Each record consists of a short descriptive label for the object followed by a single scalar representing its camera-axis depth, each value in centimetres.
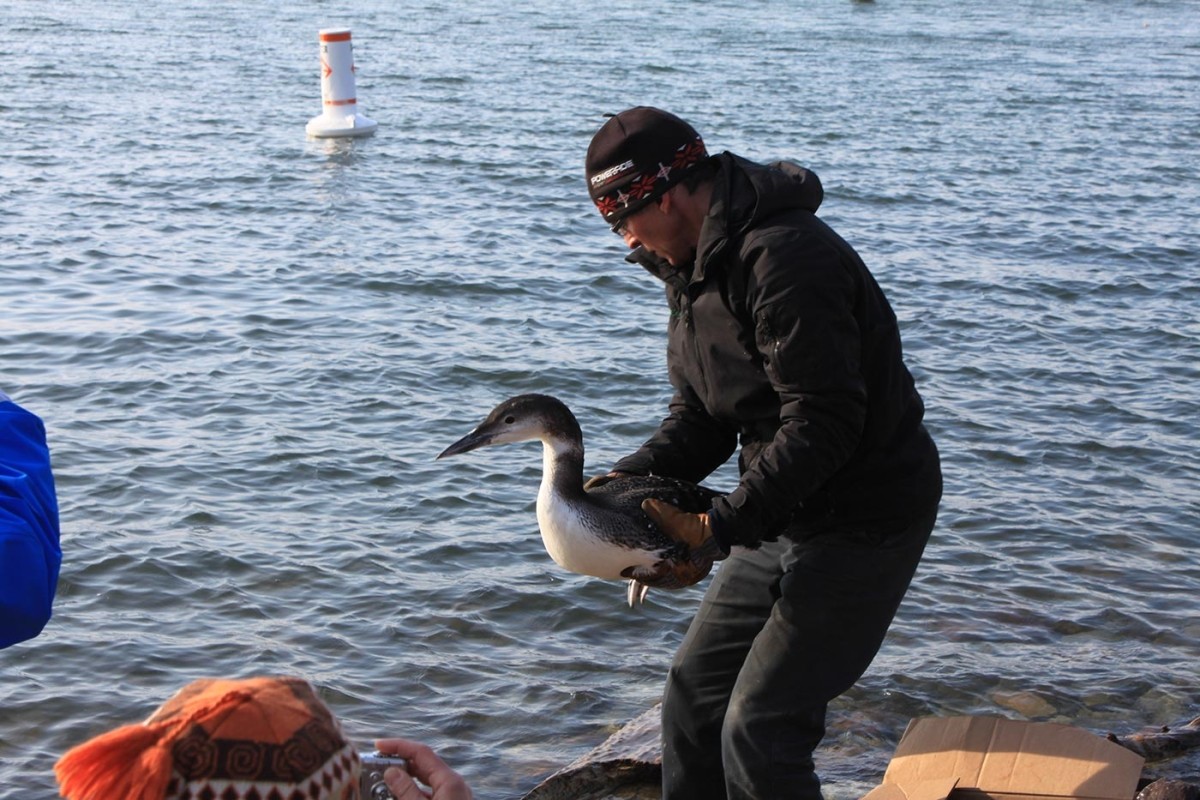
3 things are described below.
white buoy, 1986
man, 385
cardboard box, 474
